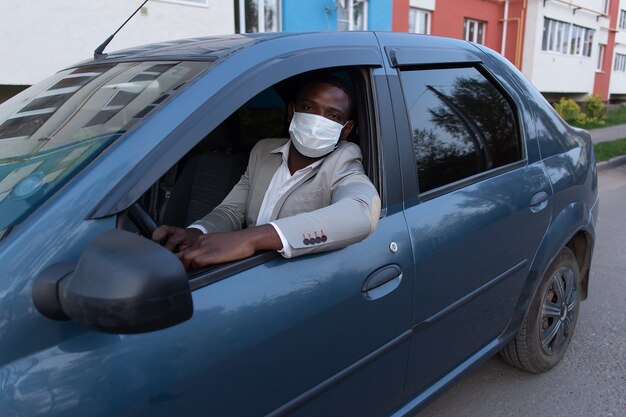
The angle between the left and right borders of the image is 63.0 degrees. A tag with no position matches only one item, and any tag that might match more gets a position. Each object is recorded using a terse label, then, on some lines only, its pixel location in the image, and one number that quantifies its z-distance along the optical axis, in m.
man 1.52
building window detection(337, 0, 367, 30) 11.62
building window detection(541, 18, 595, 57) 20.75
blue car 1.14
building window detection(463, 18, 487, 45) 17.91
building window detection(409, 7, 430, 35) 15.15
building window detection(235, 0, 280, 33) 10.35
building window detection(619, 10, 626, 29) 29.49
